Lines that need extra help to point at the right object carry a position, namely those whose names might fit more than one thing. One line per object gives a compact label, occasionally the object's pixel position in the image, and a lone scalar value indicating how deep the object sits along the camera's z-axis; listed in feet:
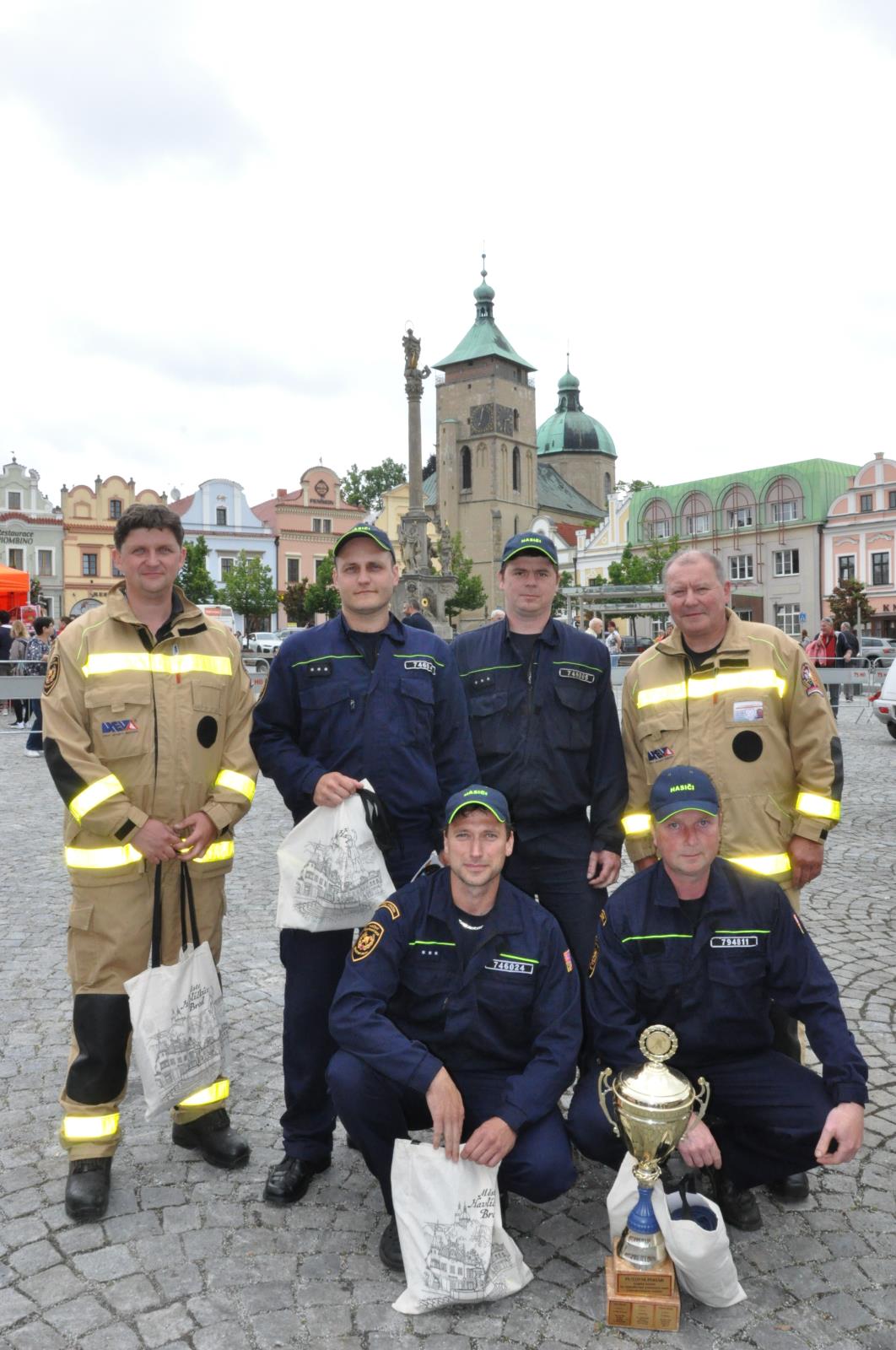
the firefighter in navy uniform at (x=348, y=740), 11.98
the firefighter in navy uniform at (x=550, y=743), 12.95
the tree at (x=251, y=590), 195.52
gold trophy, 9.46
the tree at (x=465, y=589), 227.40
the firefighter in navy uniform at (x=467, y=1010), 10.50
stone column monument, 144.46
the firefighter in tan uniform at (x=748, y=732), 12.58
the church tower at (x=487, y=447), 266.77
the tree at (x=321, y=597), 196.03
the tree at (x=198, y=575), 189.88
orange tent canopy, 68.69
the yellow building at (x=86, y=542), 198.42
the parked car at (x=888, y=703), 52.75
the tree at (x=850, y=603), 186.50
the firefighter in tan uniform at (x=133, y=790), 11.64
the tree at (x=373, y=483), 247.50
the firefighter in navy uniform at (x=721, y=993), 10.96
